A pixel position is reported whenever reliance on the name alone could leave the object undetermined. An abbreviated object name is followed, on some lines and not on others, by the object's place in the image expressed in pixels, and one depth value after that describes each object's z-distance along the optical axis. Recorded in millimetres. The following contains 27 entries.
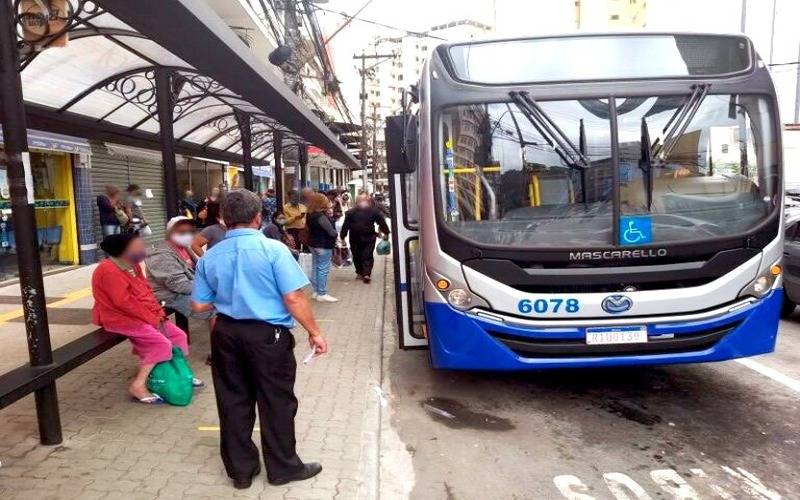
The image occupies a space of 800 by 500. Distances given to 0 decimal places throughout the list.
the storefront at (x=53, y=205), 10008
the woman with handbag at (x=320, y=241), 9125
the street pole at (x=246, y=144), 10344
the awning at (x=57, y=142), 9554
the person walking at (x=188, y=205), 14180
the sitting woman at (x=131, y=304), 4316
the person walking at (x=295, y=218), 10117
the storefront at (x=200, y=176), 17125
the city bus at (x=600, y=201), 4469
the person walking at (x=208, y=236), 5879
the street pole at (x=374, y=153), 46038
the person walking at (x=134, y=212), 11852
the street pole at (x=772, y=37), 20719
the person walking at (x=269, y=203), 15379
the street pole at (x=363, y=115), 32828
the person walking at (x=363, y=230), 10766
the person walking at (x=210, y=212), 8479
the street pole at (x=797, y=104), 22009
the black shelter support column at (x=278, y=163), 13195
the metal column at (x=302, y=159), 17636
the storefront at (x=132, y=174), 12578
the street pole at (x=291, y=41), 15749
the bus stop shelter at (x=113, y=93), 3541
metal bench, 3330
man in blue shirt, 3154
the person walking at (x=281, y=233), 7887
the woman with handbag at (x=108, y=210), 11383
